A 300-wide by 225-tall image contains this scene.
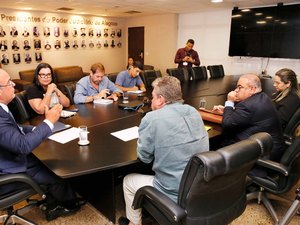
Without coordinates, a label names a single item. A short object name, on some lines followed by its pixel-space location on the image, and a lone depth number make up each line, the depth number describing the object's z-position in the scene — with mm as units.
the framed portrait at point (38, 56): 7577
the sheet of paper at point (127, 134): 1929
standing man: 6656
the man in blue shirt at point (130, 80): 4066
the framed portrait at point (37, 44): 7457
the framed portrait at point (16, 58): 7115
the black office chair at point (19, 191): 1521
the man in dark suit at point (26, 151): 1484
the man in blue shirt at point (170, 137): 1415
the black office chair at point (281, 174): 1745
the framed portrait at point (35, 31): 7341
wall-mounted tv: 5953
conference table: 1527
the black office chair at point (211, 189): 1105
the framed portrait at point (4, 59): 6851
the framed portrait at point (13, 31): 6932
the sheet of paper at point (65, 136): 1877
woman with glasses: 2482
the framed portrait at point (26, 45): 7270
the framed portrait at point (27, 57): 7355
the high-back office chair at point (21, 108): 2318
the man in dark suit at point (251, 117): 2041
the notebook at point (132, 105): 2821
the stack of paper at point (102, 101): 3117
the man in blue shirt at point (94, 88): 3124
